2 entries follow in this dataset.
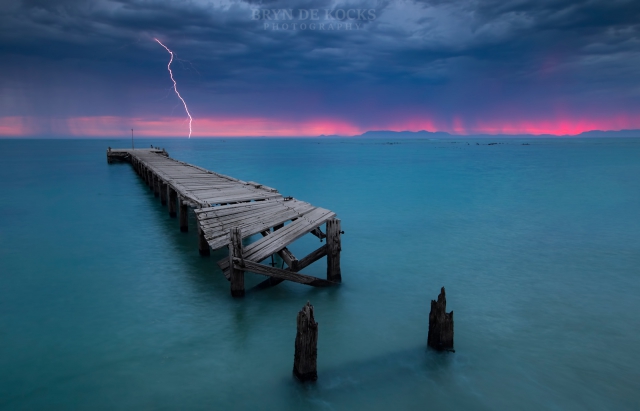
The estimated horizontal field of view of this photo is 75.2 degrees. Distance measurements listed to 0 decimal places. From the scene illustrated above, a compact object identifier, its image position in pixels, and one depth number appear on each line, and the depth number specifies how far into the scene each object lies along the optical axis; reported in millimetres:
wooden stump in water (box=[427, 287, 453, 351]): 7098
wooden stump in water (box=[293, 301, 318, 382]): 5855
